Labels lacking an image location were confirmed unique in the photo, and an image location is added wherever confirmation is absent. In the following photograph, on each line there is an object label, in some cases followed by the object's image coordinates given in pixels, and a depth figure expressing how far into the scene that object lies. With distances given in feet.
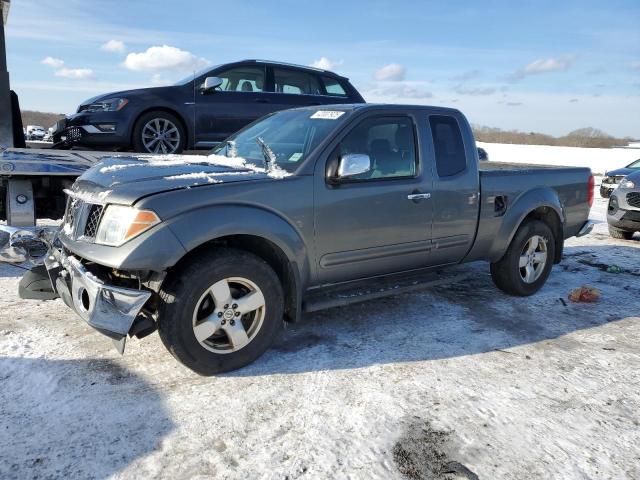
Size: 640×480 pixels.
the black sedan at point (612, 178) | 44.68
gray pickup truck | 10.03
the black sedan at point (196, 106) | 20.04
